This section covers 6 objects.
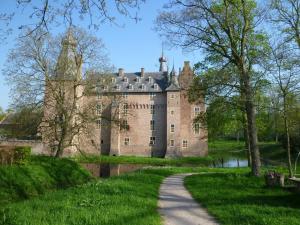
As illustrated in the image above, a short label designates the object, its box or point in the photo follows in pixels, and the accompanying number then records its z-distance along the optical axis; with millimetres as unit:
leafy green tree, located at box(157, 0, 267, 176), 17875
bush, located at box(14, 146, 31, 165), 20500
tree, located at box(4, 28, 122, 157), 25625
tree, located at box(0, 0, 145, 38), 5236
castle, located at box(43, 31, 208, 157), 55281
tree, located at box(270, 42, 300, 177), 17266
